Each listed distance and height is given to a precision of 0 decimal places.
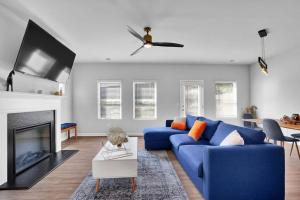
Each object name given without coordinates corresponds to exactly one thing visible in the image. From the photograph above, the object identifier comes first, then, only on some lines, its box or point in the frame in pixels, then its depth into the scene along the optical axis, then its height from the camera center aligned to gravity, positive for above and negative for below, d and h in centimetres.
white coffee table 238 -88
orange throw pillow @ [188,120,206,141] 356 -59
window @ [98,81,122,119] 646 +7
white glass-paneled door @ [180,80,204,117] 659 +16
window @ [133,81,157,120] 651 +13
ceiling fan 322 +105
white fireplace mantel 259 -5
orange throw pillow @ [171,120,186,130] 466 -62
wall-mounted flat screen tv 277 +84
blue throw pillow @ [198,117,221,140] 350 -55
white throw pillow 221 -49
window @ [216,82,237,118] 675 +4
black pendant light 360 +135
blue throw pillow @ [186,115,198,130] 448 -49
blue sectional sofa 197 -79
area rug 228 -118
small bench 501 -71
